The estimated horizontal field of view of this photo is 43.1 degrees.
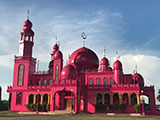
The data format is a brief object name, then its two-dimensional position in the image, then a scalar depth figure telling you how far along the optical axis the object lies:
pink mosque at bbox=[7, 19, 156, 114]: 40.03
